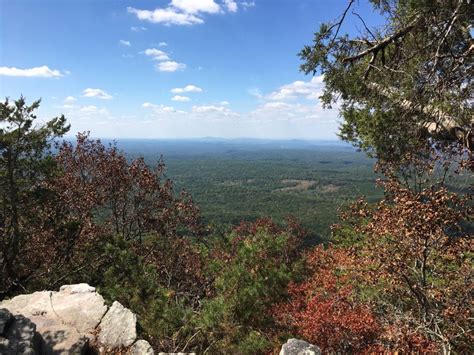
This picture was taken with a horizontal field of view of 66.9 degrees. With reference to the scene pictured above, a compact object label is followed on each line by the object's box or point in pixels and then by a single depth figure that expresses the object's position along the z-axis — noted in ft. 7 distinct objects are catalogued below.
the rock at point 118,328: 20.85
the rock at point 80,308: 22.27
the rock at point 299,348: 19.75
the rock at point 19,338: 17.47
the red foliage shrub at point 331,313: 22.86
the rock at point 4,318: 18.18
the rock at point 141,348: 20.08
